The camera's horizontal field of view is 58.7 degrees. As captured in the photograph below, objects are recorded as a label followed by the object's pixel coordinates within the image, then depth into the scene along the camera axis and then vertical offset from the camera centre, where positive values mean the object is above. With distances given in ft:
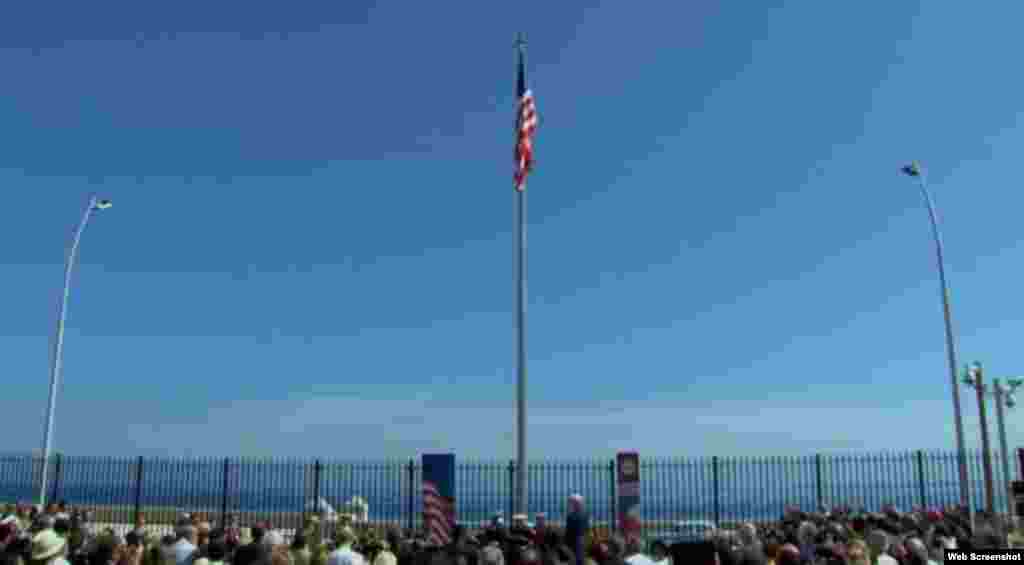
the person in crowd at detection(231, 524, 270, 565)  26.84 -3.14
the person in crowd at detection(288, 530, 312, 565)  31.01 -3.48
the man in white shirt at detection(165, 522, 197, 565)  32.91 -3.53
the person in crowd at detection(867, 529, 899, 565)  34.12 -3.46
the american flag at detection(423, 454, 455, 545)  56.08 -2.73
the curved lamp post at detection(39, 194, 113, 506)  75.56 +6.74
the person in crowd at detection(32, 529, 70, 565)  30.89 -3.31
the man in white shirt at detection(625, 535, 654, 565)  29.60 -3.62
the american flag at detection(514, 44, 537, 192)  61.46 +21.22
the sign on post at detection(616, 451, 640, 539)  56.18 -2.03
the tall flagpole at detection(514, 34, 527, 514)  55.06 +6.07
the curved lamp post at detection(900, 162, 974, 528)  60.75 +5.39
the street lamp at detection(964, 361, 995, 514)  62.03 +1.79
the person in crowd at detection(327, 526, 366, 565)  29.27 -3.40
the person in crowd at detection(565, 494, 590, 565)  47.65 -3.82
